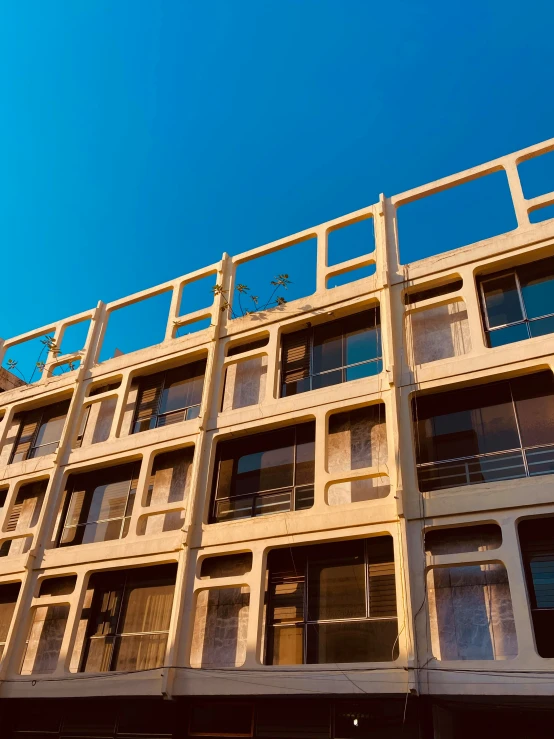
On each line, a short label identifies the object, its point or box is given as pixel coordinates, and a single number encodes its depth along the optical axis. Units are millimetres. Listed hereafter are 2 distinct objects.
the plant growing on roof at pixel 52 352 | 19859
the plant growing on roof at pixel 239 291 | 16312
